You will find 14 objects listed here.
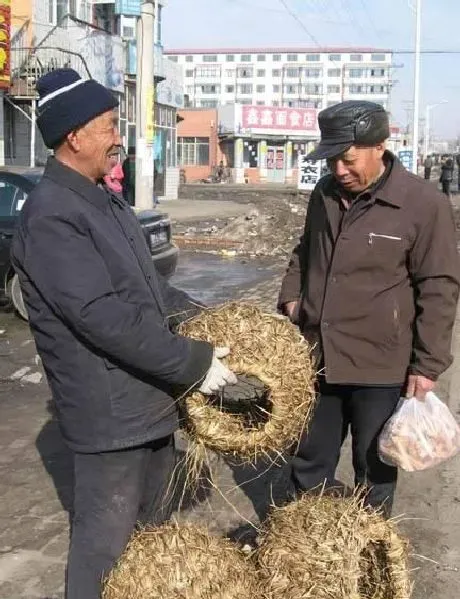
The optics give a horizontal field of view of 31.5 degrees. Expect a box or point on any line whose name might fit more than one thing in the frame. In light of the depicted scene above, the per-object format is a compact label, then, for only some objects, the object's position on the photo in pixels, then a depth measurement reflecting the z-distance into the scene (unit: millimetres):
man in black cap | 3264
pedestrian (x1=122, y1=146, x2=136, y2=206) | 18188
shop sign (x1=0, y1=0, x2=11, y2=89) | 19656
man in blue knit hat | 2500
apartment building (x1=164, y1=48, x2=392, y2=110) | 134125
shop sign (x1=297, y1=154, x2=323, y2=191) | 31831
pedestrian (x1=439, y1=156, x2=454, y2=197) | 33812
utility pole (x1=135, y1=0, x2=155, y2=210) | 15242
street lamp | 79125
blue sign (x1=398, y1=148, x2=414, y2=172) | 36875
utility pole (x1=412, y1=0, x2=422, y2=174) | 37906
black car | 9602
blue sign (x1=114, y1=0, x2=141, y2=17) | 26125
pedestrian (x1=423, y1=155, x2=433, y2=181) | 43688
